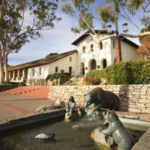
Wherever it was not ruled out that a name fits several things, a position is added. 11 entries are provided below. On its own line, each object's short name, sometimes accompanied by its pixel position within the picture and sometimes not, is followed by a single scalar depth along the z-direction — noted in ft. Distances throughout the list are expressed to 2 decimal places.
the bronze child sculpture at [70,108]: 13.19
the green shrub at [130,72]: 18.57
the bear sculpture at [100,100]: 11.91
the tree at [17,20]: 62.18
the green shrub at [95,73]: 49.94
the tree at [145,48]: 48.01
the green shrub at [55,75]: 60.95
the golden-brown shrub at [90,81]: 27.76
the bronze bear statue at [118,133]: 6.35
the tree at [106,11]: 35.52
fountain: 7.42
